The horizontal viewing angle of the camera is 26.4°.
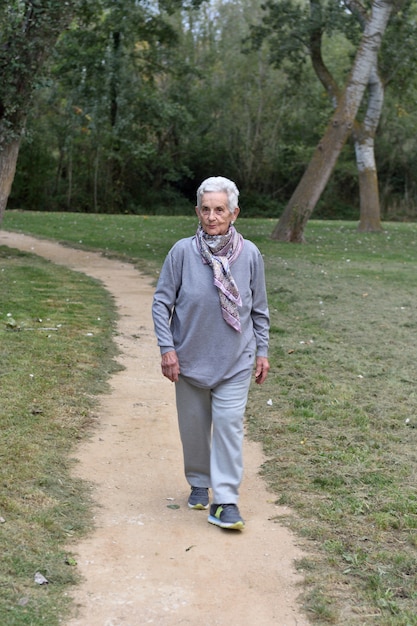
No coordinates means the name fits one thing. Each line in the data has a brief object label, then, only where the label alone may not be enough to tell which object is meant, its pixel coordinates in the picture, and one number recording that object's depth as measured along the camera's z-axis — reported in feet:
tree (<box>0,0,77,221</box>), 45.91
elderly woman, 15.55
